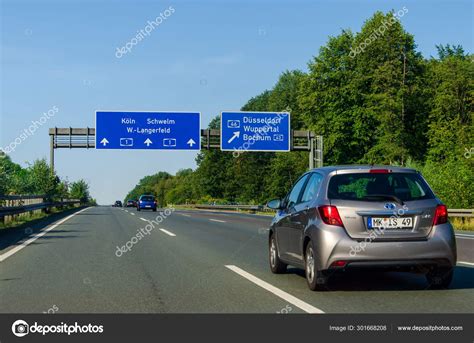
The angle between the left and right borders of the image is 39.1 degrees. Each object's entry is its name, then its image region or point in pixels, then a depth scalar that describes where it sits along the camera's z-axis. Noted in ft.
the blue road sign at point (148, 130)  136.46
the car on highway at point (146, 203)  184.16
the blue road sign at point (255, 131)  137.69
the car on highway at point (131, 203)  322.53
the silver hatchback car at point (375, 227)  25.79
